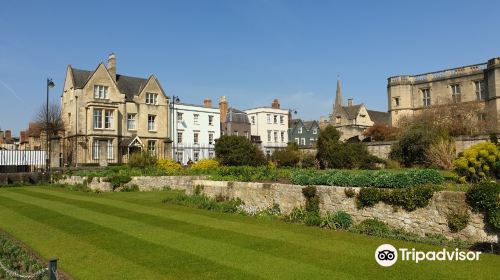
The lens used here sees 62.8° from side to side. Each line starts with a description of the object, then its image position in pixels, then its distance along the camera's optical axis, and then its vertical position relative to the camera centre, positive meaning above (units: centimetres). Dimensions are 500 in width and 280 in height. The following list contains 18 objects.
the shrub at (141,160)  3491 +22
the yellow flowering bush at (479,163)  1378 -24
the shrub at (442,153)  2483 +20
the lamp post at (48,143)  3831 +219
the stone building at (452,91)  4391 +805
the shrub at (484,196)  994 -100
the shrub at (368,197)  1284 -123
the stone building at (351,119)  7075 +696
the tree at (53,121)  5339 +629
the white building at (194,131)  5525 +433
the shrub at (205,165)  3353 -29
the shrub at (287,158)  3931 +16
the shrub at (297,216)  1461 -204
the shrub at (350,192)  1362 -113
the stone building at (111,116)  4662 +576
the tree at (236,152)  3753 +81
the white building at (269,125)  6625 +574
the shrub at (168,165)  3352 -24
